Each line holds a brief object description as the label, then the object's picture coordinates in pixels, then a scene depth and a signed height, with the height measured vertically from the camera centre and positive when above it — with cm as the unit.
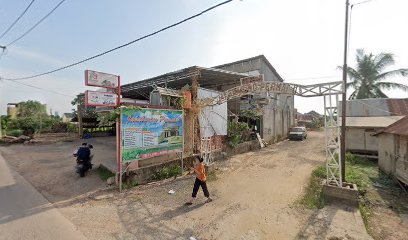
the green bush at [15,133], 2141 -135
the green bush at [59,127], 2432 -87
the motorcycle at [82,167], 897 -201
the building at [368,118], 1537 +6
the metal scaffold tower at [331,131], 739 -43
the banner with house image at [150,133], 779 -54
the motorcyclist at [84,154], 910 -151
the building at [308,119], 4859 -1
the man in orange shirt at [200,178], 691 -193
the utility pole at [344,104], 898 +65
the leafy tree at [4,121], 2299 -16
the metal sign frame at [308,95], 747 +96
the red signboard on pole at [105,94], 723 +88
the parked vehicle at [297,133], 2566 -176
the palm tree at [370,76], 2259 +471
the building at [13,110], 2925 +137
